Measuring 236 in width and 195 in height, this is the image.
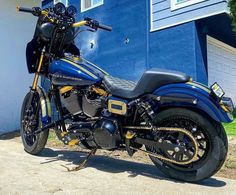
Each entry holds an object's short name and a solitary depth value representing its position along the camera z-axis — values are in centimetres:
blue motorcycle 193
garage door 524
